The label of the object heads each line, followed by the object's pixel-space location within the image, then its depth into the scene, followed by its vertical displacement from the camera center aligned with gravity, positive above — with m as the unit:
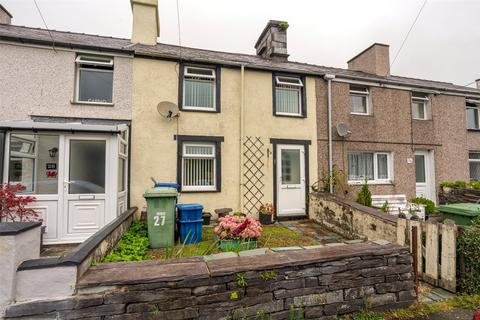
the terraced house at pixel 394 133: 8.12 +1.41
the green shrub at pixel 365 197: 7.52 -0.87
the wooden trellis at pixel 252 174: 7.18 -0.11
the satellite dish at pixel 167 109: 6.50 +1.75
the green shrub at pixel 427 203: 8.00 -1.15
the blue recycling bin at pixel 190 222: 4.80 -1.08
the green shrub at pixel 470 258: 3.32 -1.28
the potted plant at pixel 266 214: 6.81 -1.28
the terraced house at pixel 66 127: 4.85 +0.95
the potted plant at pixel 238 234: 4.10 -1.14
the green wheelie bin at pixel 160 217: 4.55 -0.92
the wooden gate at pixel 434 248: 3.41 -1.21
